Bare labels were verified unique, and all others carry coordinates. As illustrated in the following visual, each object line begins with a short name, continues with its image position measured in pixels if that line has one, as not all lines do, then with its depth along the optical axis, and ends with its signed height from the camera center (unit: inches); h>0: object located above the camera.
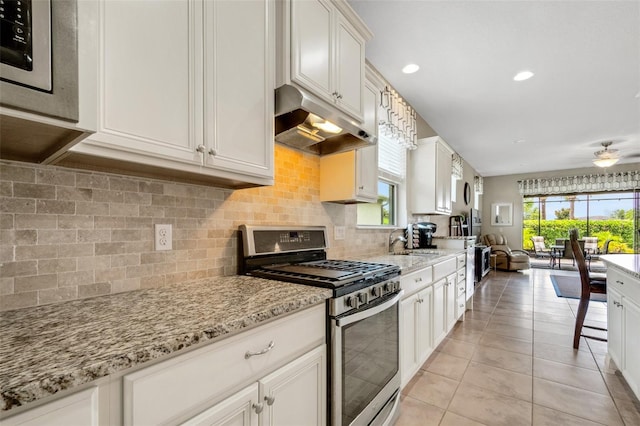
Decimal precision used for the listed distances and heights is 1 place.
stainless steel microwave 25.8 +14.8
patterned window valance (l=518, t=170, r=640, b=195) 295.5 +30.5
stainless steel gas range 51.3 -19.6
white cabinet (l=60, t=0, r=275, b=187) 35.9 +17.8
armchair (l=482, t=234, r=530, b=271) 290.7 -43.7
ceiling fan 207.7 +38.8
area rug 192.5 -55.9
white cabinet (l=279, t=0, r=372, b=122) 58.1 +36.4
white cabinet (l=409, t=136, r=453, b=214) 150.6 +18.3
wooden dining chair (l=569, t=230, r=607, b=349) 106.0 -27.1
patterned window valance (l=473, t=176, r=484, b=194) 317.7 +31.2
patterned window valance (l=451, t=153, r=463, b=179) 197.6 +32.4
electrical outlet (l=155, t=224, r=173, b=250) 51.3 -4.0
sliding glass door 335.5 -7.7
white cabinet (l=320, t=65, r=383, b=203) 86.3 +13.2
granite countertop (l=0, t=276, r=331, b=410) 22.2 -12.3
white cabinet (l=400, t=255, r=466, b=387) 80.0 -31.9
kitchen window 121.3 +11.3
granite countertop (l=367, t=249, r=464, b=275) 83.2 -16.1
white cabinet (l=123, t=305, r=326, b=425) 28.0 -19.1
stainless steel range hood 56.9 +20.2
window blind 125.9 +24.5
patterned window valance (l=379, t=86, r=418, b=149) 108.8 +37.5
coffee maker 138.4 -11.0
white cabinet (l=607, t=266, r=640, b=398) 71.4 -30.7
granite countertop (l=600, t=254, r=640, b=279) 71.8 -15.0
